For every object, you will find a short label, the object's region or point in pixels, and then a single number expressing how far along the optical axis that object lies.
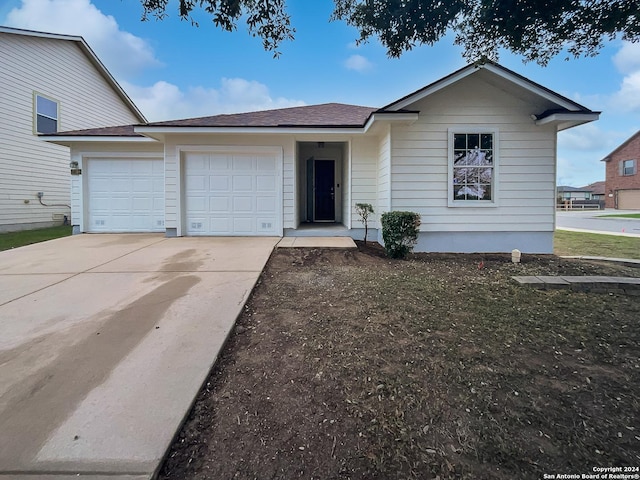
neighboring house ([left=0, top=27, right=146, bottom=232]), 11.48
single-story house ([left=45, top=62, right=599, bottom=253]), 7.69
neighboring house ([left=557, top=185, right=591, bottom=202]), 60.41
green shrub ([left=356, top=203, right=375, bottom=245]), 8.25
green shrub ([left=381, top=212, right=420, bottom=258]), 7.04
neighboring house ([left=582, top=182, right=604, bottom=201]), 60.25
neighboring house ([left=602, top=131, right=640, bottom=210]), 34.44
